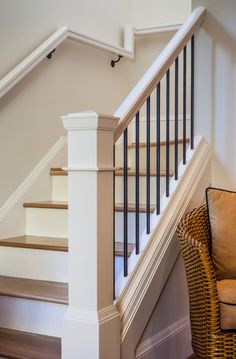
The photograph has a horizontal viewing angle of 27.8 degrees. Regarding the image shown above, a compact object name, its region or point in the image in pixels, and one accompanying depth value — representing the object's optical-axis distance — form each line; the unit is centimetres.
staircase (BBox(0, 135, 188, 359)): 210
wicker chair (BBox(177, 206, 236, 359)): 191
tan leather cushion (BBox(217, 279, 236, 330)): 188
